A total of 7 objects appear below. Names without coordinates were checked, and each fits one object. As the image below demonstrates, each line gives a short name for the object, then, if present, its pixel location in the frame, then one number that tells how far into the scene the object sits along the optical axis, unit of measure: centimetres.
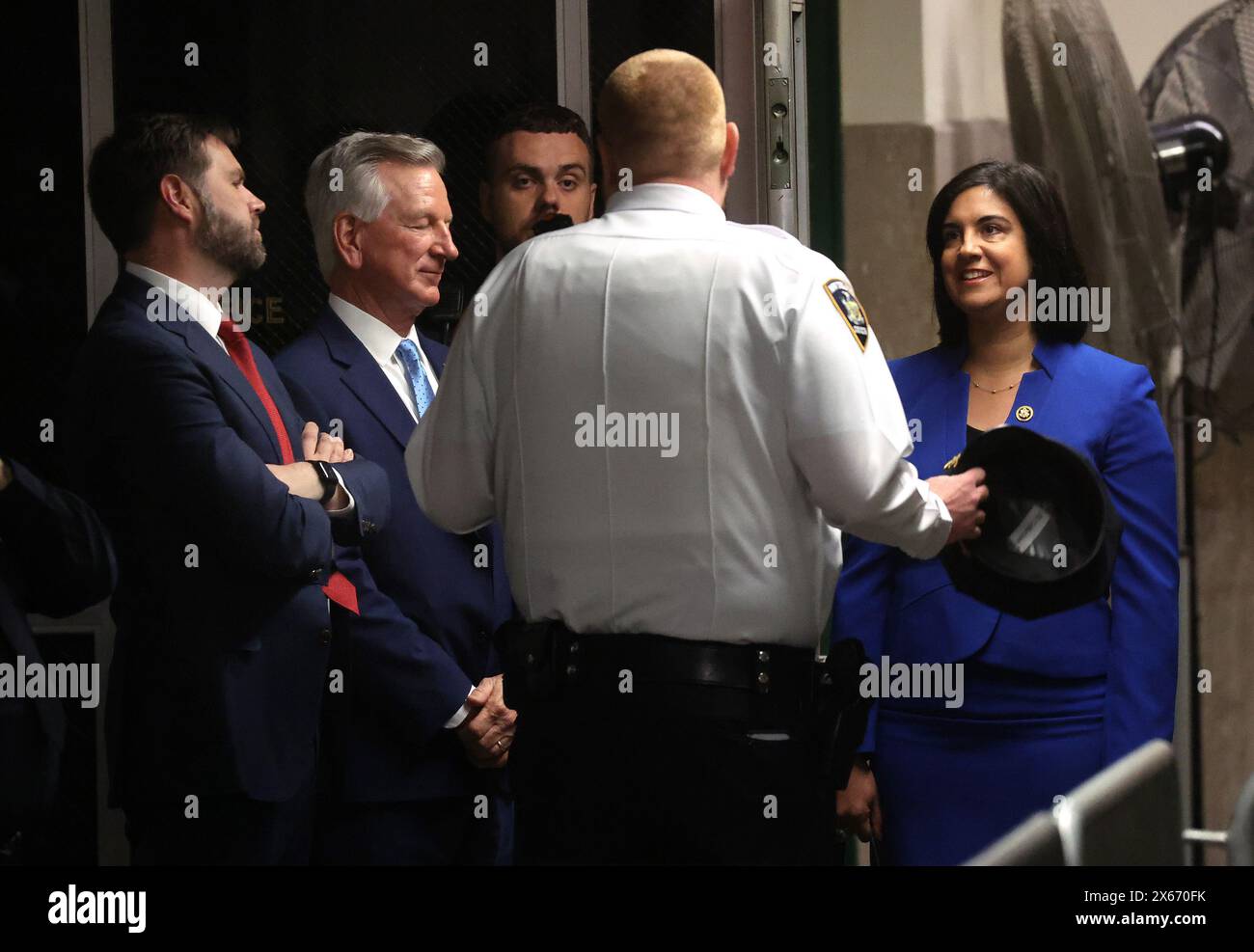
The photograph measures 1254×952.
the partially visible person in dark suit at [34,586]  564
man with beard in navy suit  548
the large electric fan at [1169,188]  636
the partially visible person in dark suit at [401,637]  579
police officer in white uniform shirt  458
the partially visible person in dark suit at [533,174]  631
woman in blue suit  555
